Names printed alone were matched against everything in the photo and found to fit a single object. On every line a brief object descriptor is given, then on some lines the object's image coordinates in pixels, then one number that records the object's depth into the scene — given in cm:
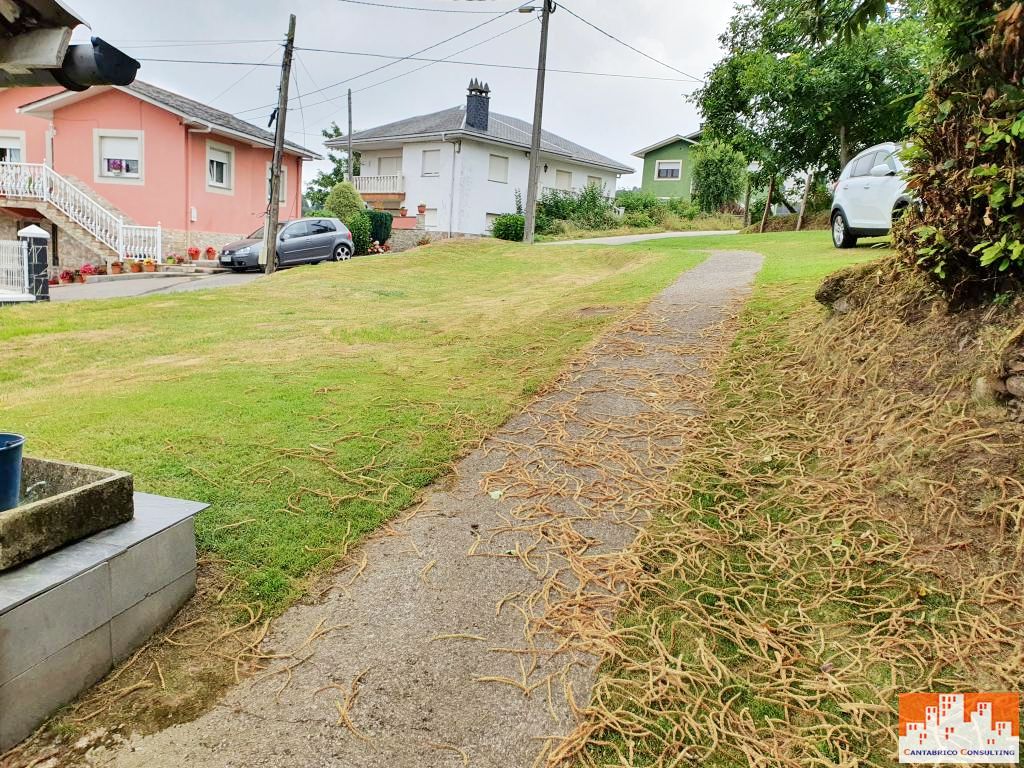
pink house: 2073
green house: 4216
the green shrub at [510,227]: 2747
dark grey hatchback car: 2034
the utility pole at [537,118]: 2272
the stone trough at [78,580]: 226
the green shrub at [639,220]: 3301
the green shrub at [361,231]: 2634
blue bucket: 267
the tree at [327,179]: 5644
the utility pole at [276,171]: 1845
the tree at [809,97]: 1933
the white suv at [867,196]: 1105
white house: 3189
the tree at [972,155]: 353
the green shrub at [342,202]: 2854
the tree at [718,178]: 3438
